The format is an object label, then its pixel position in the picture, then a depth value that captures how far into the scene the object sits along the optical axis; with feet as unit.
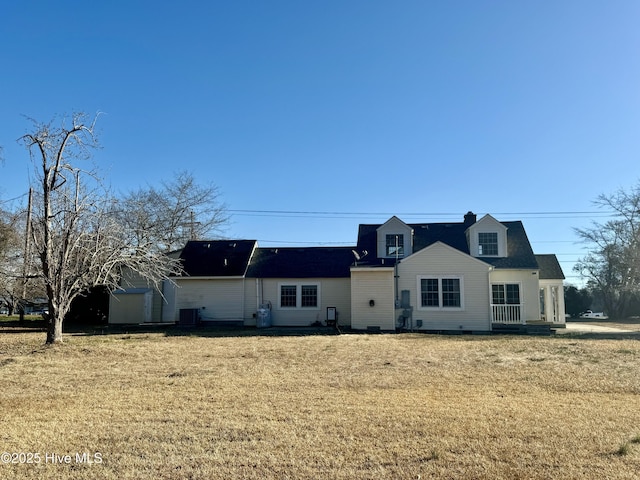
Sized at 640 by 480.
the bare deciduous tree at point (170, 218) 125.29
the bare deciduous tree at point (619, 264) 130.82
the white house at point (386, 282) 72.54
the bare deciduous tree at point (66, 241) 49.19
